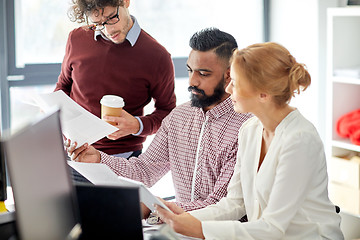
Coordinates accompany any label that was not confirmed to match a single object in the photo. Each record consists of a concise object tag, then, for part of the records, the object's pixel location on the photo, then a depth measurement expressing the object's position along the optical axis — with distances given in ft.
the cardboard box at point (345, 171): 9.42
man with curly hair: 7.44
